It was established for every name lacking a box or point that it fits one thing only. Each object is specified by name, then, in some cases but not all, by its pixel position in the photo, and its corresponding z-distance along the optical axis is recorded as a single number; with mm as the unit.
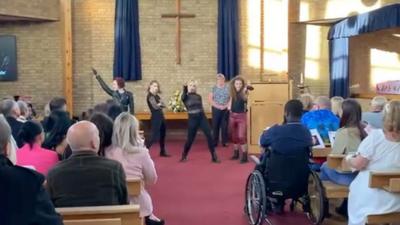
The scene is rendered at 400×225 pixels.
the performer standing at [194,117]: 9414
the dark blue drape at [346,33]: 10195
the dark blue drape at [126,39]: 13078
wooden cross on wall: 13180
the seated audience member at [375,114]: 6594
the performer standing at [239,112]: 9594
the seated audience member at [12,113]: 5871
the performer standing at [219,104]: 11008
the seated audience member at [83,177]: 3312
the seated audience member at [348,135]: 5164
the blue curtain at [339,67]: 12258
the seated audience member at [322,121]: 6203
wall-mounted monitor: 12750
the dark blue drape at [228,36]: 13148
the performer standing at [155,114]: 10094
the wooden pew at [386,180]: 4074
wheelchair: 5219
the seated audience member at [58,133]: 5625
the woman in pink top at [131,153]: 4359
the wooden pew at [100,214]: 3053
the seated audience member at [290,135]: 5301
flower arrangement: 12922
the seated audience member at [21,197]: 2457
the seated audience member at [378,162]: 4168
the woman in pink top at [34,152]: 4590
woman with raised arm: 9578
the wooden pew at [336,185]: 4930
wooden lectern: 10031
